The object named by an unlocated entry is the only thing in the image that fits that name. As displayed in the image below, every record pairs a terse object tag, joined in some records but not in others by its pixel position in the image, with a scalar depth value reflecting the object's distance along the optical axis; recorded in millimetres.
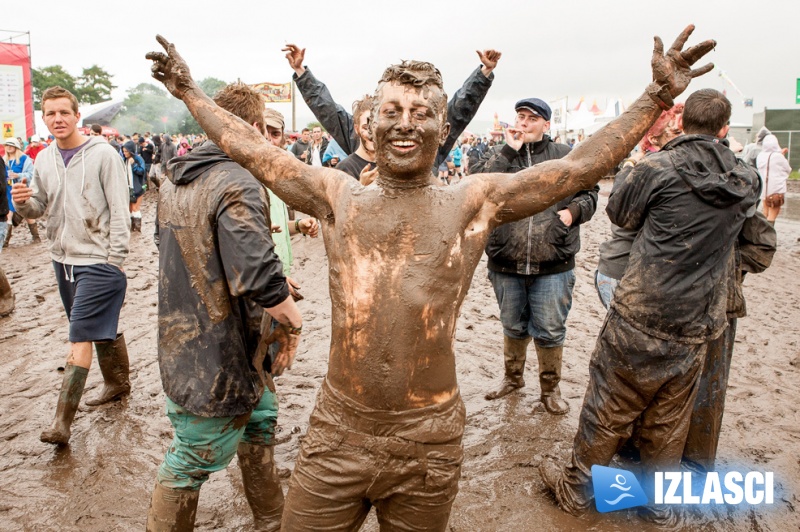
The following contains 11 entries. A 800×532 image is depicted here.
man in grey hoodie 3896
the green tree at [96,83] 56094
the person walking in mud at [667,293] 2967
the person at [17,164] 10590
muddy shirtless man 1937
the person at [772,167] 9469
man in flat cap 4215
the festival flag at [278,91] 17672
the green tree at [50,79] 48509
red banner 14352
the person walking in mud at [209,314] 2498
